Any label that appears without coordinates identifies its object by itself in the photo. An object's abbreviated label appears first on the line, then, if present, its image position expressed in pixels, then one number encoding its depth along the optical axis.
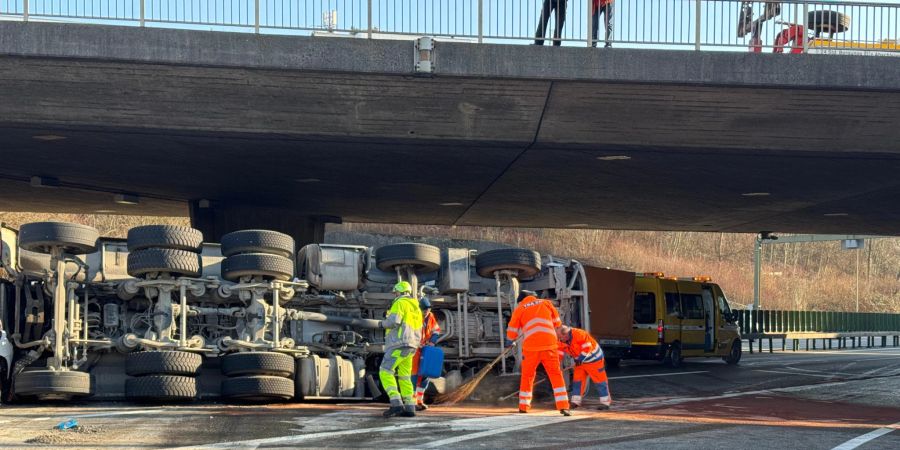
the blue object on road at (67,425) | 10.28
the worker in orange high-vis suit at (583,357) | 14.33
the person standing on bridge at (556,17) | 16.88
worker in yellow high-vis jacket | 12.34
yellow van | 24.58
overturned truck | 12.80
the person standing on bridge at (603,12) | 17.08
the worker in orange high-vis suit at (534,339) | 13.06
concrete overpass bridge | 15.22
